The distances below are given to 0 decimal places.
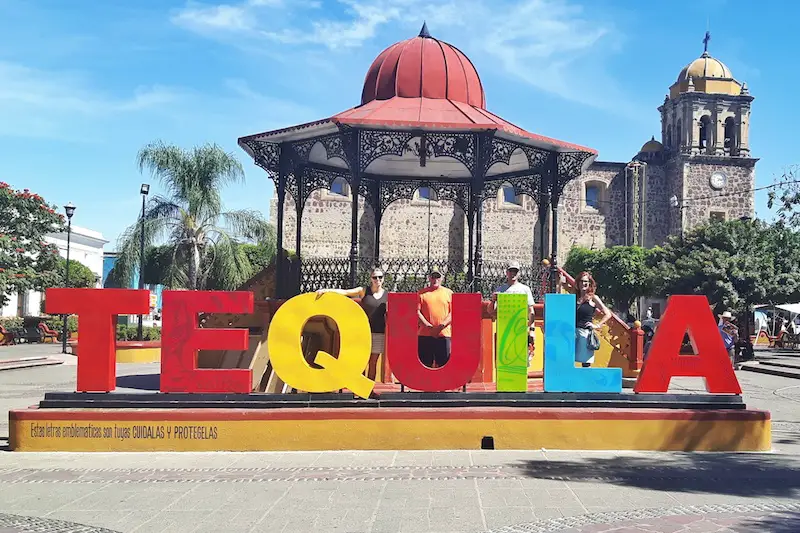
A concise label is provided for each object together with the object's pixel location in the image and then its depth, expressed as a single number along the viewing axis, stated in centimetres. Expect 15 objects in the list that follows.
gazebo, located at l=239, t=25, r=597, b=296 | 1273
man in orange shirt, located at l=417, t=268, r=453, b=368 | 979
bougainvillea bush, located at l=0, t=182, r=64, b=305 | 3086
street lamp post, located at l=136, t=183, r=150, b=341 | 2939
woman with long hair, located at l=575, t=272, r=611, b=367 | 993
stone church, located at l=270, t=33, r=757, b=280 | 5203
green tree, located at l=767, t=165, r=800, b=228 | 3309
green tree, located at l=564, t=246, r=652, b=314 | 4538
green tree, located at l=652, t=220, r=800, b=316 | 3641
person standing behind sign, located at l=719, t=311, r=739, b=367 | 1689
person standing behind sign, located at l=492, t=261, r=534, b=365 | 1078
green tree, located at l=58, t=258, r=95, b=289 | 4532
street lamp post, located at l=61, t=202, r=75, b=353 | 2915
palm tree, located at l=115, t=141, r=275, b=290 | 3138
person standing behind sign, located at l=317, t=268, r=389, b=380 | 1031
